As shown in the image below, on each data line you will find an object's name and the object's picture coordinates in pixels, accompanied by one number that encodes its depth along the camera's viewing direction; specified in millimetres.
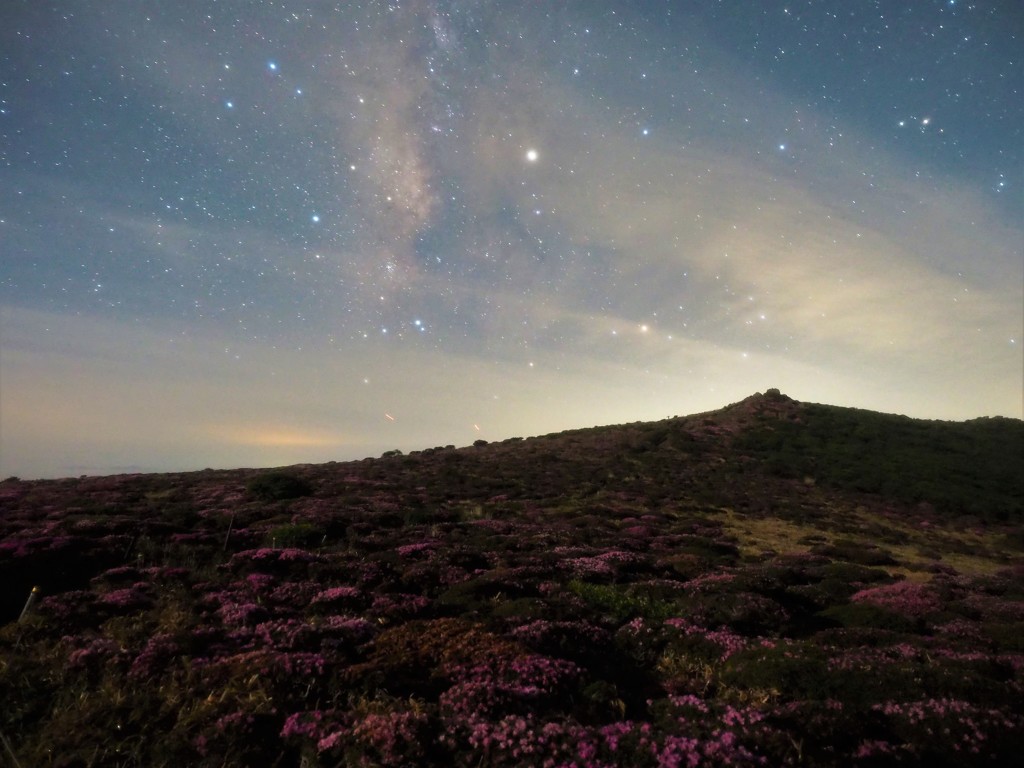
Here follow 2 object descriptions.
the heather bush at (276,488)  31609
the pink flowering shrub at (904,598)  14789
